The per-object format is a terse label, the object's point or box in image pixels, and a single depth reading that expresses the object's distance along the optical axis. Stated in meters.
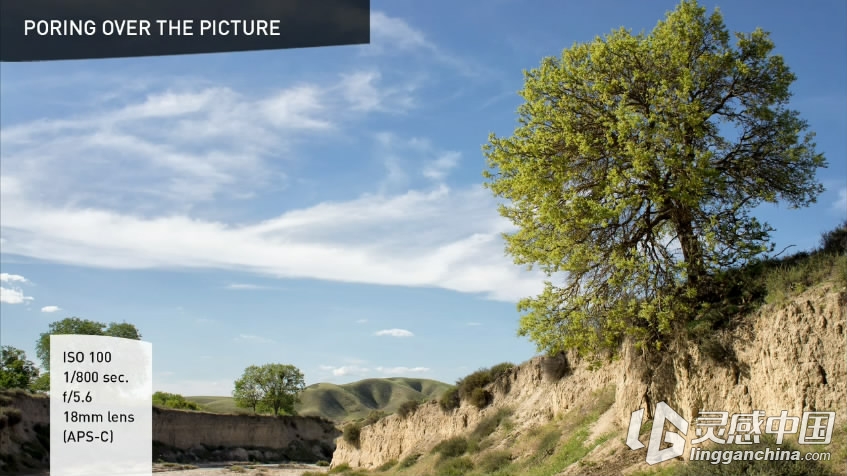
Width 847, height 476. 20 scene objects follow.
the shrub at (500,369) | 32.31
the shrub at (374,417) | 43.96
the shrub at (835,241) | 17.25
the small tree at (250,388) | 83.06
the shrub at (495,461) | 23.61
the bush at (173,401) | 86.06
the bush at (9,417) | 49.22
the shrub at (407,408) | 37.31
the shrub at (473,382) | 32.69
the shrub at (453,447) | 28.97
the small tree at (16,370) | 78.21
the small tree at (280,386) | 82.69
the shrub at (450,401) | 33.88
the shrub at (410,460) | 32.25
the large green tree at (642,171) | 18.05
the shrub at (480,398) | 31.59
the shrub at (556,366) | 27.25
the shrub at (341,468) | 40.87
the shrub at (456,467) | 25.31
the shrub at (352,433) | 42.34
